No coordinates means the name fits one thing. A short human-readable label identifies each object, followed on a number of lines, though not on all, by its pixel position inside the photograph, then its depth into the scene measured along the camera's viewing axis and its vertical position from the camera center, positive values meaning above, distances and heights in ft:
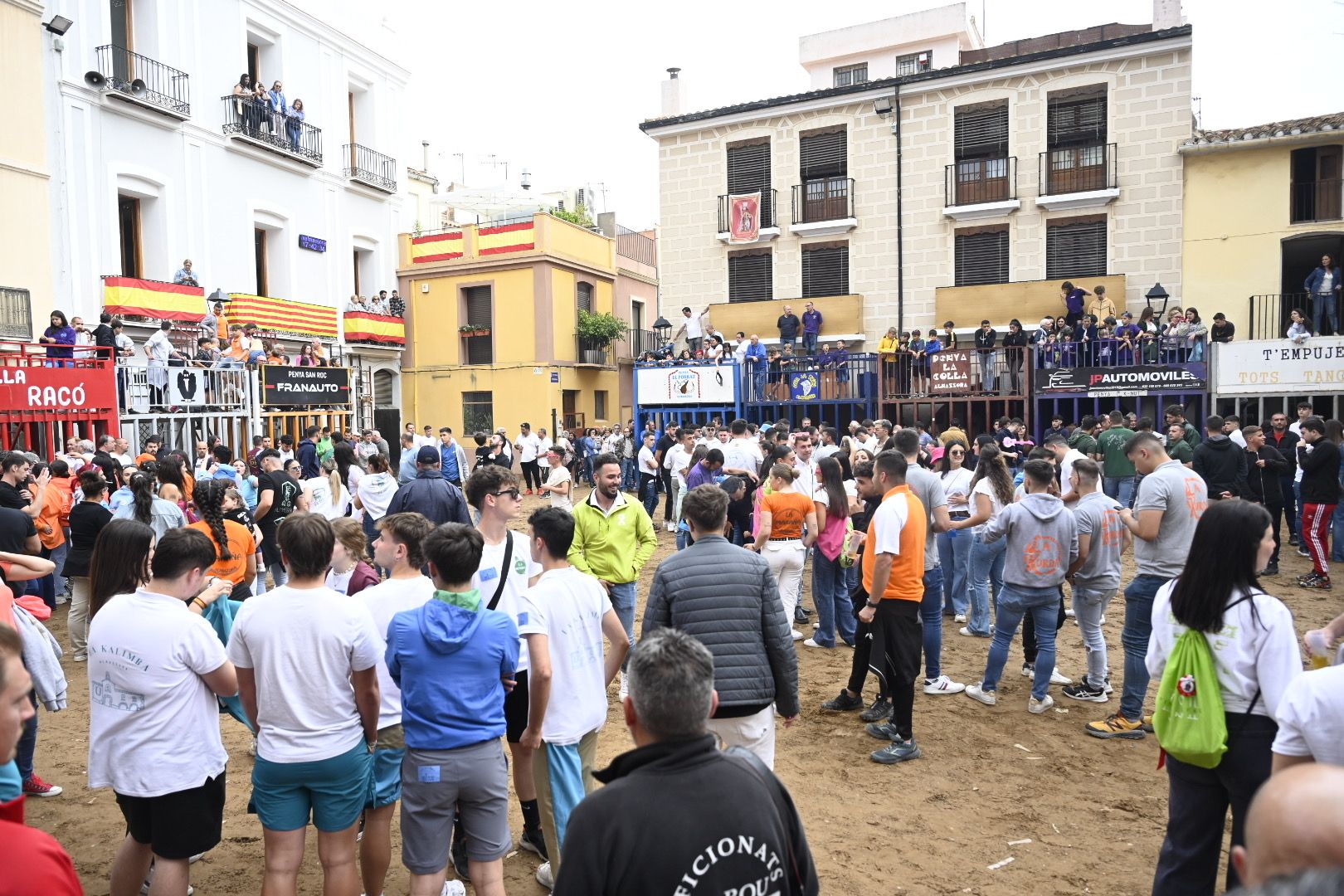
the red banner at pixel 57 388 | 37.04 +1.29
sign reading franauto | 53.83 +1.77
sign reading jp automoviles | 51.55 +1.01
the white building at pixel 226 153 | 52.90 +18.94
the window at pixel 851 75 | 85.66 +32.43
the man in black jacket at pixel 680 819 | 6.05 -2.93
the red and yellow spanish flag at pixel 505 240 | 83.71 +16.50
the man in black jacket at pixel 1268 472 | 33.24 -3.03
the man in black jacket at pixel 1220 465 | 30.76 -2.48
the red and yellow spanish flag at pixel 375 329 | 77.25 +7.61
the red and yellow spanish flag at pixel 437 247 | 85.82 +16.12
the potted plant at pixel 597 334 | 88.38 +7.48
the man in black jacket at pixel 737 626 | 12.40 -3.19
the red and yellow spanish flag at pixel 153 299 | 53.98 +7.51
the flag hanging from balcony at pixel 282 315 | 62.85 +7.54
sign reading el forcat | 63.77 +1.50
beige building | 63.36 +17.54
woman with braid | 18.47 -2.71
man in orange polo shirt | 16.97 -3.95
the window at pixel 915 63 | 82.69 +32.51
